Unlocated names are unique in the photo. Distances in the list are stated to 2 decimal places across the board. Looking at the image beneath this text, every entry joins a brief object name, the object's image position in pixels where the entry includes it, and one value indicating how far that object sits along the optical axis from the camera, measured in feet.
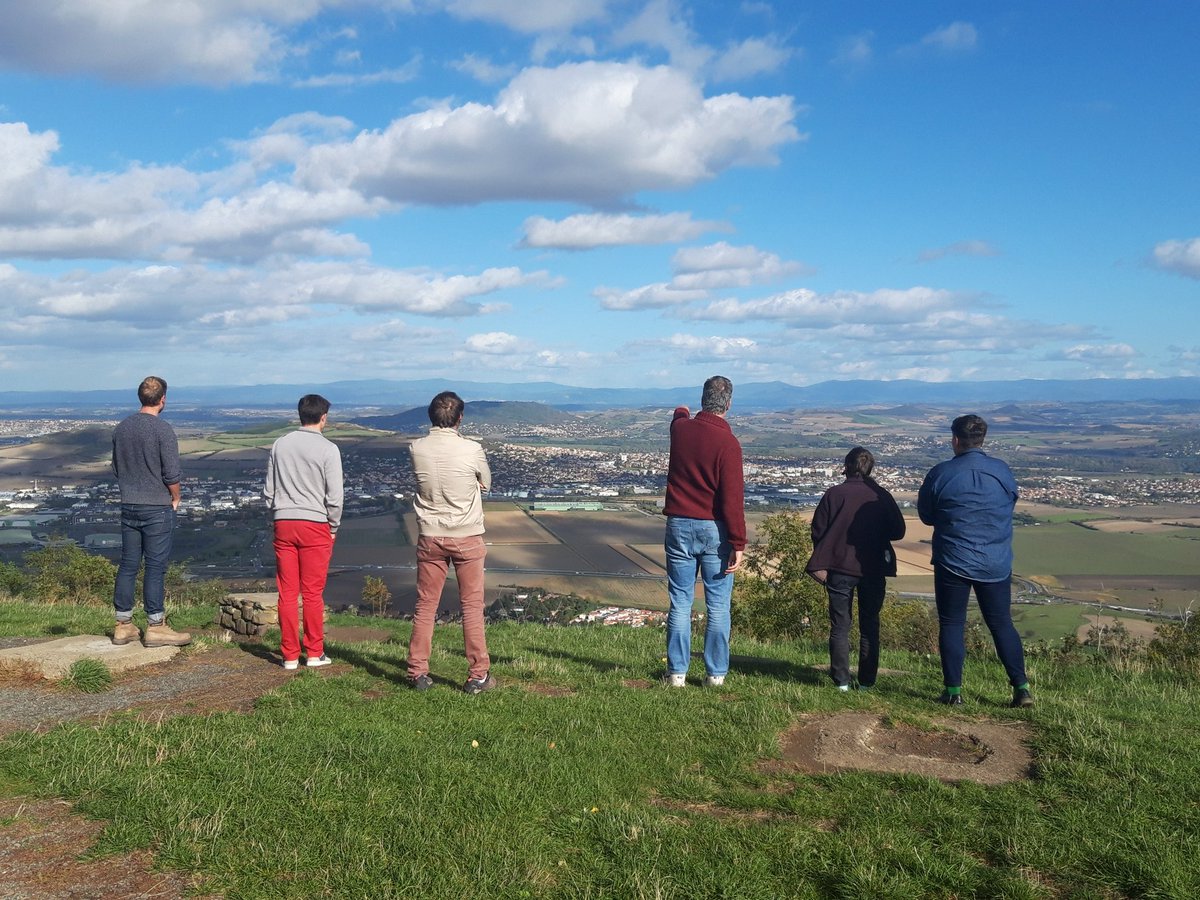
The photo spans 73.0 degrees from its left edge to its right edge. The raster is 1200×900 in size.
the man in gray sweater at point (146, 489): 28.55
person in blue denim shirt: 25.00
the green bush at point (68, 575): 65.81
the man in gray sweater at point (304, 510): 26.96
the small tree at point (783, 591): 75.36
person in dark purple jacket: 27.25
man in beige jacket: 24.81
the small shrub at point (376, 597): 92.84
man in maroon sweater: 25.63
